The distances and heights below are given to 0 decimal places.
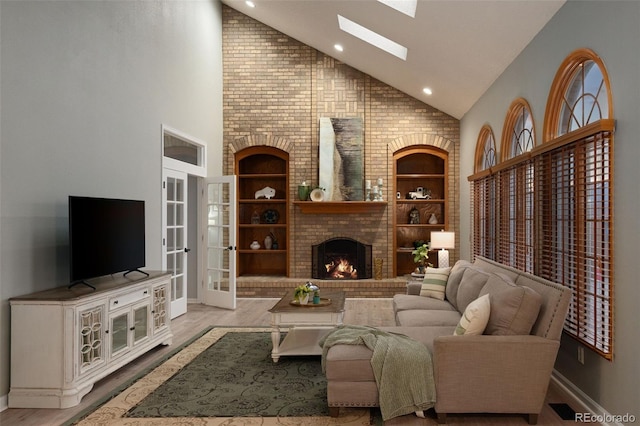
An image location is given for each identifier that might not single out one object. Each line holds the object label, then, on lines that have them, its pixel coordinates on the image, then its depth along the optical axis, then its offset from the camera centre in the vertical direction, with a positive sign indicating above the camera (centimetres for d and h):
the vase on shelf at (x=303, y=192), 845 +37
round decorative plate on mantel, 839 +32
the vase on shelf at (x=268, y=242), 901 -54
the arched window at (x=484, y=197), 626 +22
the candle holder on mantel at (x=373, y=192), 848 +37
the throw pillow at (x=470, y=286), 446 -69
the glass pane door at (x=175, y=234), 643 -28
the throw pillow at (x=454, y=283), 518 -76
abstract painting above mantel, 850 +96
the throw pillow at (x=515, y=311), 329 -67
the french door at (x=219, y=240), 745 -42
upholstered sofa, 315 -96
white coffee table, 452 -99
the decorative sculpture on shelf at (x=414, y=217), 884 -7
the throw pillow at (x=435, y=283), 557 -81
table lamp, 736 -45
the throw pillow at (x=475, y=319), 335 -74
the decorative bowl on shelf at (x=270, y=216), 904 -5
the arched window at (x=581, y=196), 320 +13
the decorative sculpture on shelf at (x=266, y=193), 902 +38
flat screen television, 396 -21
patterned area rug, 331 -140
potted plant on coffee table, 472 -79
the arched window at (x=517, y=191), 478 +24
